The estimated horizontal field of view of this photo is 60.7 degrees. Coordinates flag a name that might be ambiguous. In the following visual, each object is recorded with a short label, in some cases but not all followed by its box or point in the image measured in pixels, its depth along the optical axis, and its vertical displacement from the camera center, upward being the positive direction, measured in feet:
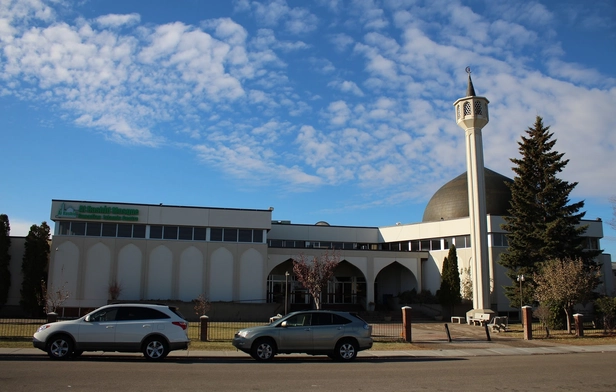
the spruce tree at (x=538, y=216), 112.78 +14.67
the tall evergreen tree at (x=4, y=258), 129.49 +5.76
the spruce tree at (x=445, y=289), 133.28 -1.56
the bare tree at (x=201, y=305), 112.78 -5.12
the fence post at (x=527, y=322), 78.84 -5.78
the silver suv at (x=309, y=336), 50.72 -5.21
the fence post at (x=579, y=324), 82.12 -6.30
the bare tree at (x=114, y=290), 125.08 -1.90
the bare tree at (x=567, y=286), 87.92 -0.47
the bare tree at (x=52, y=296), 111.14 -3.19
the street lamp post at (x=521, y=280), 108.58 +0.62
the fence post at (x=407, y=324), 70.79 -5.58
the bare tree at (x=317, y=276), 110.11 +1.34
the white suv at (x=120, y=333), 47.37 -4.57
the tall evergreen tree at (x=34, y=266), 127.24 +3.81
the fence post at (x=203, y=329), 68.74 -6.05
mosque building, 124.88 +7.52
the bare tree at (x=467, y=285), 137.28 -0.55
